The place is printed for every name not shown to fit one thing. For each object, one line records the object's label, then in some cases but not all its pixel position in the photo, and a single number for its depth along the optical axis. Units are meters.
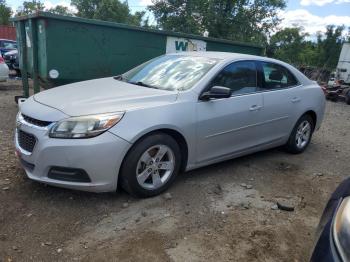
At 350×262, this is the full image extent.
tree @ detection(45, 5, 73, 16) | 64.43
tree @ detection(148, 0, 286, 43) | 20.03
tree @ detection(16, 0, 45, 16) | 56.92
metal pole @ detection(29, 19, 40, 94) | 6.79
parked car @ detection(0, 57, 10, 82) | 11.10
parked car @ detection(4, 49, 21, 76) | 16.33
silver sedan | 3.59
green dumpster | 6.59
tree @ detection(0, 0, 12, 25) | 53.34
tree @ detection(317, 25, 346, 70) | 43.34
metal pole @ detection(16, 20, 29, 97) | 7.43
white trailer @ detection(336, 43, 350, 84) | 20.21
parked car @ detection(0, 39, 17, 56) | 20.09
